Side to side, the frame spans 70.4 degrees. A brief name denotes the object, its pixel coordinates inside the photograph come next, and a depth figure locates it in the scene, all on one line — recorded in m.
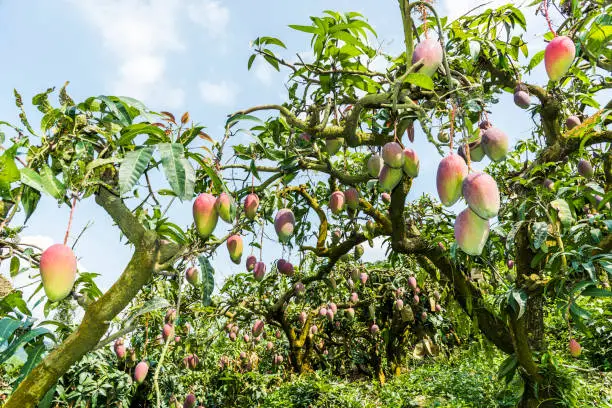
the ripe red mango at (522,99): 1.94
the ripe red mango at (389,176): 1.25
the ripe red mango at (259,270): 2.15
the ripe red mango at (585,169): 2.05
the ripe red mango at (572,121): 2.10
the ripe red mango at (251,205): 1.34
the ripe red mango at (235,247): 1.41
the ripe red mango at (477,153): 1.36
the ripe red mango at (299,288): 3.09
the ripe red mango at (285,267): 2.49
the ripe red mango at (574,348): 2.14
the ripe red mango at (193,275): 2.11
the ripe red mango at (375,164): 1.54
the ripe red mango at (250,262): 2.29
